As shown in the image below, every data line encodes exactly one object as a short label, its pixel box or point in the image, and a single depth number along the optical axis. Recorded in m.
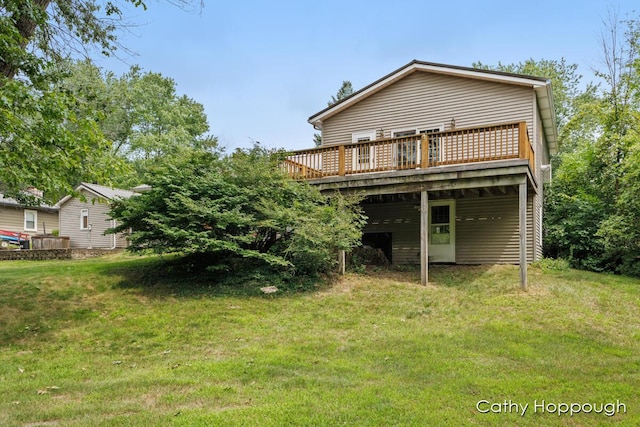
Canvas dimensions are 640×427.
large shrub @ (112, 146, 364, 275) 9.18
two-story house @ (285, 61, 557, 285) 9.80
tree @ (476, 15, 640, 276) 11.95
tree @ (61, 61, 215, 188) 32.59
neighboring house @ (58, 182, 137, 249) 21.36
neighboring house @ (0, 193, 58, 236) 24.53
